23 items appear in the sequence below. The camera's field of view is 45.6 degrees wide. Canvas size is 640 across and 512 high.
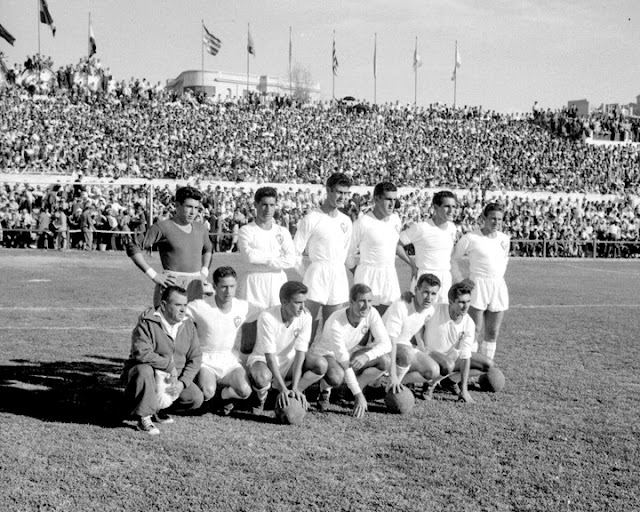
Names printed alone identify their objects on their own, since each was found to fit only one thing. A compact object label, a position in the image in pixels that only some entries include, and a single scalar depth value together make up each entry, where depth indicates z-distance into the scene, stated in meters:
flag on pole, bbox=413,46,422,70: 57.47
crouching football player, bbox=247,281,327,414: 6.32
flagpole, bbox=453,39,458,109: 57.37
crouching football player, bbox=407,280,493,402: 7.07
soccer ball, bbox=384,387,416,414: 6.50
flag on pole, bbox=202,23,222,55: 46.31
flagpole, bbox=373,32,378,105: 59.41
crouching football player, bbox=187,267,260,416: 6.36
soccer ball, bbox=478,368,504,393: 7.38
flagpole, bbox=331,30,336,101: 56.40
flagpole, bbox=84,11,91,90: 43.35
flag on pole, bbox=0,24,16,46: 31.28
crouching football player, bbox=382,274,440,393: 6.90
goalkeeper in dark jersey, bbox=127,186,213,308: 6.91
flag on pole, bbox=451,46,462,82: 57.66
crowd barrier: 23.53
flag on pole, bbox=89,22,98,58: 43.50
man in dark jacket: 5.73
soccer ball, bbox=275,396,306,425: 6.08
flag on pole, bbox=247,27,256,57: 53.17
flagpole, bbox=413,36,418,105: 57.40
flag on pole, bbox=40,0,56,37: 39.72
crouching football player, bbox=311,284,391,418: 6.57
